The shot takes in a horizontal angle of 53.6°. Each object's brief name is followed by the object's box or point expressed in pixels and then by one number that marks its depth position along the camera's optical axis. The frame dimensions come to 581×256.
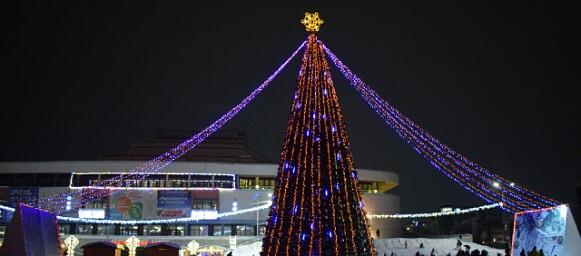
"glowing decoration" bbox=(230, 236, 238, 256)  38.49
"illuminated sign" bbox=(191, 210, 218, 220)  50.59
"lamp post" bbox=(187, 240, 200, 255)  37.62
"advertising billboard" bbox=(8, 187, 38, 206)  50.44
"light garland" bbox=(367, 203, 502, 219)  54.88
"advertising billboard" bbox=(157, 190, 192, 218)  50.44
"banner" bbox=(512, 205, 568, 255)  19.19
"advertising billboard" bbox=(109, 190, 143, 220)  49.88
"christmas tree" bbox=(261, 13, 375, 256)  15.41
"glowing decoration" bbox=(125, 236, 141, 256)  35.31
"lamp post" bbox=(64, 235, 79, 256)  36.22
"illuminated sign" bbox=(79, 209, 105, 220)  50.06
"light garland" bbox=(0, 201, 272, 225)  49.12
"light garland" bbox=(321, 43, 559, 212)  18.56
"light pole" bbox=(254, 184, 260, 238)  50.01
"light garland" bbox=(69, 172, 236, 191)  50.38
